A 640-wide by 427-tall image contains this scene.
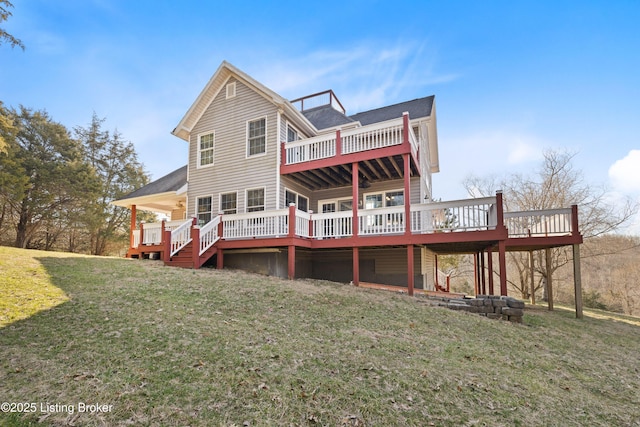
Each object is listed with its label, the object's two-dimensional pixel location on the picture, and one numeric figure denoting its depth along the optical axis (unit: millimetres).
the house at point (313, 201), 10922
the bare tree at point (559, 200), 21266
